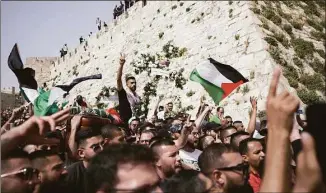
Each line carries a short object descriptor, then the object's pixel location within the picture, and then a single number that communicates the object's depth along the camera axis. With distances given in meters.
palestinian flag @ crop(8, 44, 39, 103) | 5.80
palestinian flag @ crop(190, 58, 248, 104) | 7.14
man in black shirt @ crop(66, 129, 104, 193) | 3.50
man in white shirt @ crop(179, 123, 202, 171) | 5.01
